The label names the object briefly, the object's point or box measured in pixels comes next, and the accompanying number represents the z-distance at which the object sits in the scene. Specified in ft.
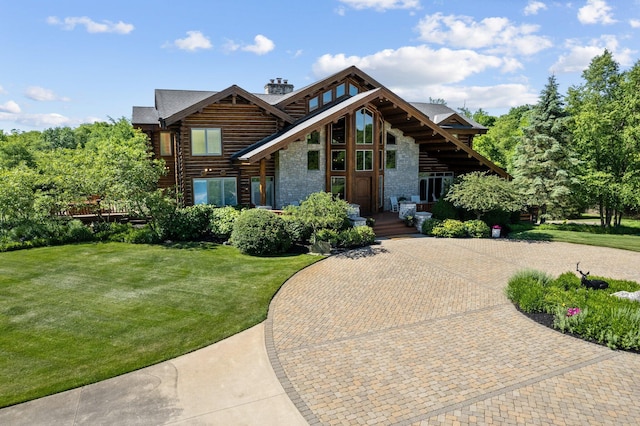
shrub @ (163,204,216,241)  63.46
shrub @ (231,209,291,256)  55.52
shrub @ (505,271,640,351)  30.73
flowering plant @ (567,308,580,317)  33.65
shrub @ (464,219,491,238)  70.33
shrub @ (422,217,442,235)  71.15
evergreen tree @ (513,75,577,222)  87.51
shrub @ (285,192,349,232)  58.13
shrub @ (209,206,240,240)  63.05
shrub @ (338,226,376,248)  60.03
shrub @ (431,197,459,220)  74.54
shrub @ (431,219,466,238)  69.67
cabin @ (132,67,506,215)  73.26
